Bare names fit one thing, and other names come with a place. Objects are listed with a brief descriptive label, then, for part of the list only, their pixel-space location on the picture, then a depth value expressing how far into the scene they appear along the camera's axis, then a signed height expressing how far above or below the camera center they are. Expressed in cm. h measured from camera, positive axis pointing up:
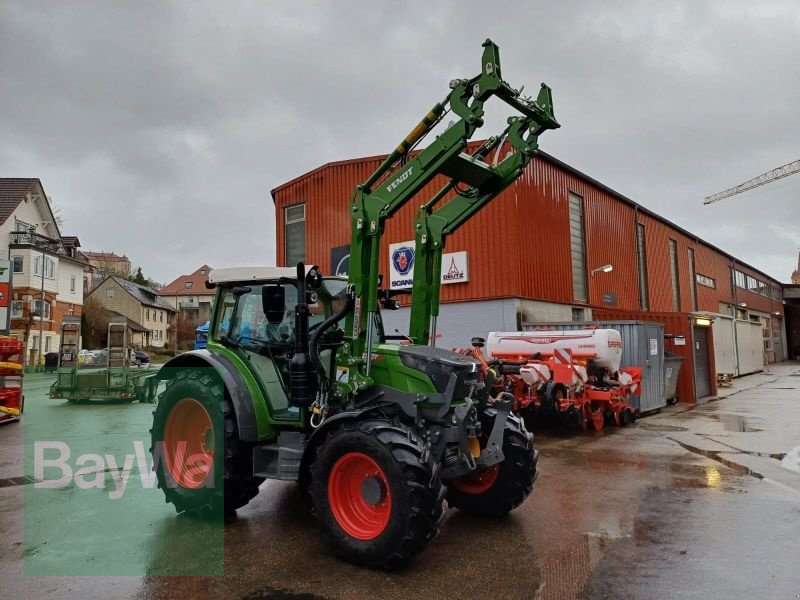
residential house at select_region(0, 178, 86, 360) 3416 +511
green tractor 426 -45
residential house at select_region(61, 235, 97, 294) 4258 +756
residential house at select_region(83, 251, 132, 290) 7025 +1208
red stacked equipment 1134 -56
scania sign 1719 +223
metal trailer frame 1587 -103
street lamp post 3284 +82
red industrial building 1590 +270
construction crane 7538 +2089
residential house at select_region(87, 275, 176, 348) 5328 +391
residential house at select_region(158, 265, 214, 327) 6981 +644
